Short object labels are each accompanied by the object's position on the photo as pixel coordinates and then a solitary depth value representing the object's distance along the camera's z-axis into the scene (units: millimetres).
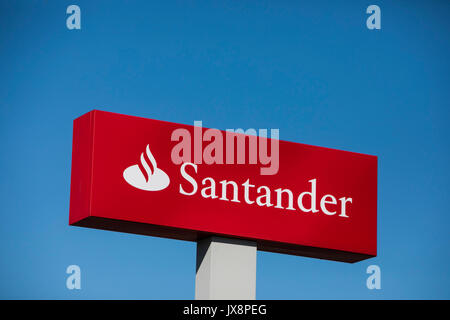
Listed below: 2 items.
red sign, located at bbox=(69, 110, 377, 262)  21172
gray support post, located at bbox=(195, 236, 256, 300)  21297
